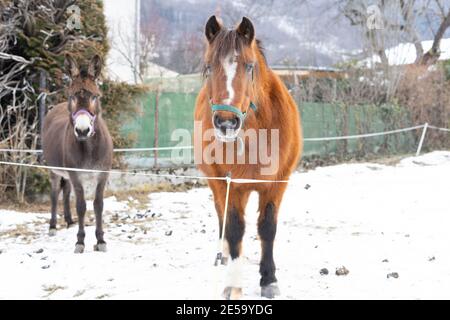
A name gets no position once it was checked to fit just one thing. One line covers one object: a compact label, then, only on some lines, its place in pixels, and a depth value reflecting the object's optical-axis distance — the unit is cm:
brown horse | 339
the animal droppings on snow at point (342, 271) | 441
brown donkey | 529
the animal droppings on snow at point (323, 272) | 446
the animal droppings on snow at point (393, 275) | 423
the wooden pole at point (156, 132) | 1042
